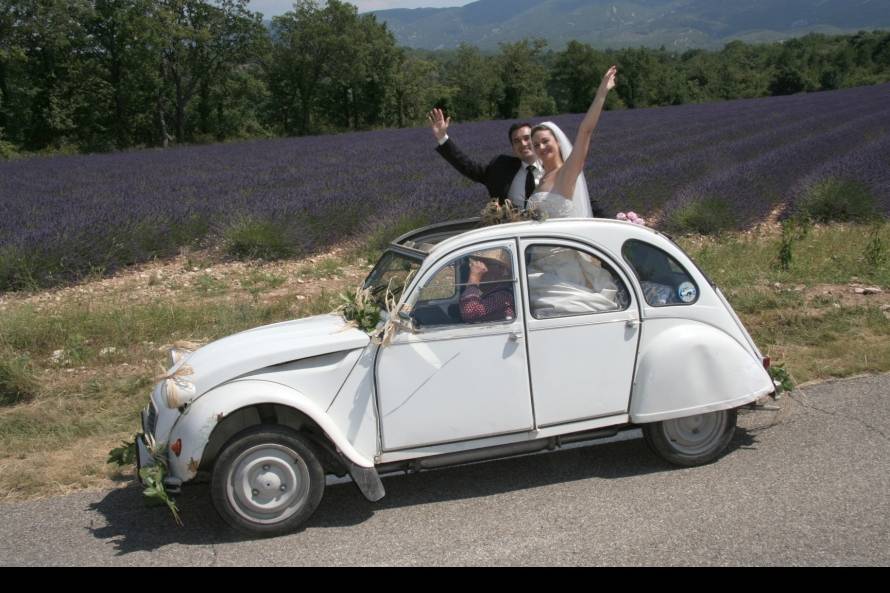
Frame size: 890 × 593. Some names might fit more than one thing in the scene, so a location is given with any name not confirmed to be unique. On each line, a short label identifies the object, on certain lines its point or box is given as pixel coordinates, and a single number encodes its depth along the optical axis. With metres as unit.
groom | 5.61
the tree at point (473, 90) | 73.29
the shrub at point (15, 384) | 6.14
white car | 3.99
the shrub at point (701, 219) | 12.23
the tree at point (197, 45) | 50.67
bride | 4.92
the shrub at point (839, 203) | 12.65
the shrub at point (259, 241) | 10.95
